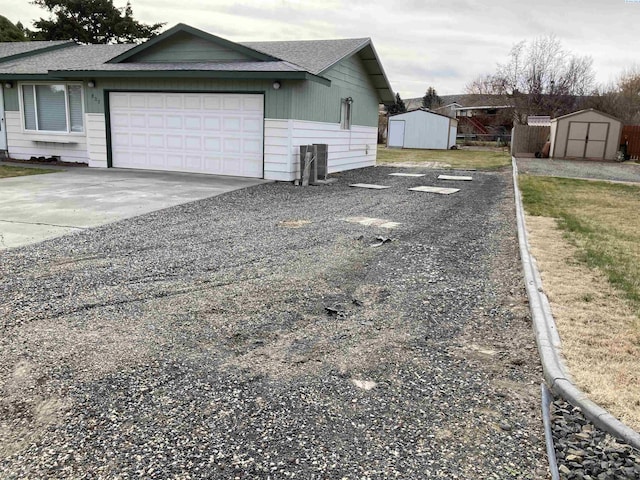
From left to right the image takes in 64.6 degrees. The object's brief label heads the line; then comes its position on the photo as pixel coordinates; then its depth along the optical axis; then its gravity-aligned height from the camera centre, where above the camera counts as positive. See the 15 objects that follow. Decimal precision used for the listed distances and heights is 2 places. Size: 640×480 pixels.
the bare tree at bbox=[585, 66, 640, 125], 39.78 +3.64
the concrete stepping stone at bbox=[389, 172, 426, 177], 16.41 -1.21
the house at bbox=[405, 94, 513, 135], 46.94 +2.44
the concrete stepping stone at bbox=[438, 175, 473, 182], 15.59 -1.19
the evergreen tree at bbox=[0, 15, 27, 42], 31.12 +5.48
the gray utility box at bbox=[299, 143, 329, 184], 12.70 -0.70
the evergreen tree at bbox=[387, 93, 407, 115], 54.38 +3.01
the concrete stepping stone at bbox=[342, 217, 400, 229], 7.86 -1.35
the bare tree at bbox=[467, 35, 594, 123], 44.09 +5.23
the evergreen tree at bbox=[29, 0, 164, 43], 35.53 +7.08
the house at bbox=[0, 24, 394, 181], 12.71 +0.63
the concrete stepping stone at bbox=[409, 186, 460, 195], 12.23 -1.26
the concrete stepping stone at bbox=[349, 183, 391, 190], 12.77 -1.28
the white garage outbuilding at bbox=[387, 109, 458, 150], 35.81 +0.50
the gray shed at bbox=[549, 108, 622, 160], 25.28 +0.43
